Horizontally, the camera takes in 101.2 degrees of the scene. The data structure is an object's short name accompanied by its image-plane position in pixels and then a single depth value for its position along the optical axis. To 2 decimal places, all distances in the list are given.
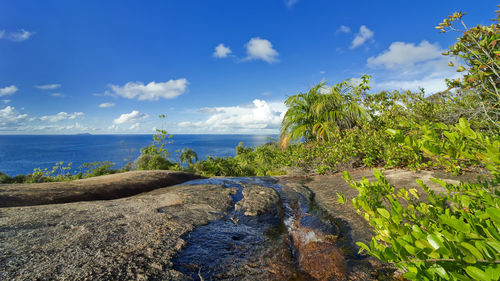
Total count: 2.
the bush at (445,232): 0.64
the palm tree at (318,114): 7.98
